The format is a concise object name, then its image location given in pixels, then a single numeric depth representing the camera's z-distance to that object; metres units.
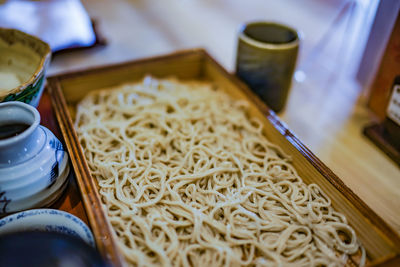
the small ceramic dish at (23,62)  0.66
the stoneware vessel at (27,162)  0.62
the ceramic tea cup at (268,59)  0.73
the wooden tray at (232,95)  0.61
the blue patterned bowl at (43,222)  0.62
